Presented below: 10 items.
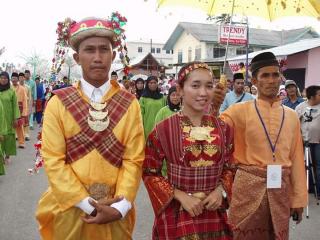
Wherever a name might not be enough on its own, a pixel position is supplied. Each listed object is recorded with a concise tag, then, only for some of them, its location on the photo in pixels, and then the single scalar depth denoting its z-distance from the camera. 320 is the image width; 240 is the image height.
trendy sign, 14.55
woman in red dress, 2.73
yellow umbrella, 3.96
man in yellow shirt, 2.55
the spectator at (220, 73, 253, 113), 7.42
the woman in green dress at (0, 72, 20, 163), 9.03
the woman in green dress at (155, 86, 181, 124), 6.75
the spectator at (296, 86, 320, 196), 6.95
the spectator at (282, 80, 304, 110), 7.89
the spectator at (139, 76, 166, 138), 8.72
